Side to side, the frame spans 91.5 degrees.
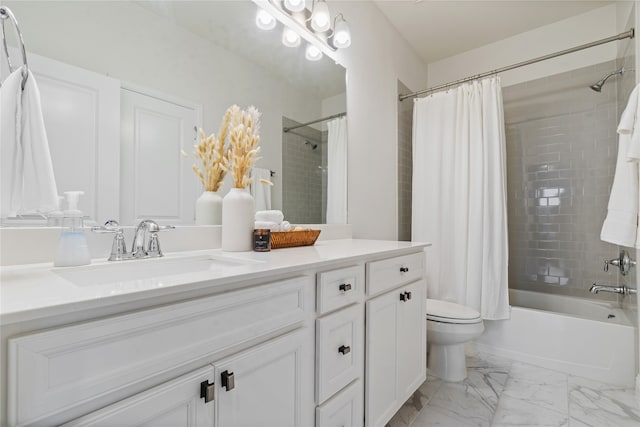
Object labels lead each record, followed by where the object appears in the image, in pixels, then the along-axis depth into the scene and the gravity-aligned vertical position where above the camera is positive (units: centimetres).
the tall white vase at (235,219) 121 -1
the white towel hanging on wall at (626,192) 156 +13
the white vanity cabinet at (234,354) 49 -29
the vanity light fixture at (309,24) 159 +108
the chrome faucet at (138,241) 98 -8
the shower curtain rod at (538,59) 186 +107
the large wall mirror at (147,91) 95 +47
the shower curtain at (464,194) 222 +18
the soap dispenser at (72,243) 83 -7
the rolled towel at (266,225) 133 -4
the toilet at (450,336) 183 -71
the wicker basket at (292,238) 135 -10
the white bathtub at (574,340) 184 -80
